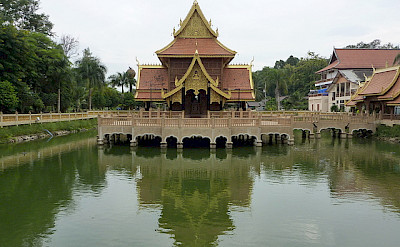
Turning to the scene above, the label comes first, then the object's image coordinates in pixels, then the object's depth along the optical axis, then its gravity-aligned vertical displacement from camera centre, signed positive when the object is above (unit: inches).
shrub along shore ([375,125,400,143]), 995.9 -57.9
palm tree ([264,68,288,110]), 2117.2 +244.3
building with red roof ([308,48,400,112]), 1694.1 +248.0
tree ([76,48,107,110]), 1828.2 +246.7
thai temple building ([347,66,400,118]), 1044.5 +75.2
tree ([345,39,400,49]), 2684.3 +622.2
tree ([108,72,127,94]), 2377.0 +257.4
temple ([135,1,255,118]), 906.1 +128.5
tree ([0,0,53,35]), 1651.1 +538.8
